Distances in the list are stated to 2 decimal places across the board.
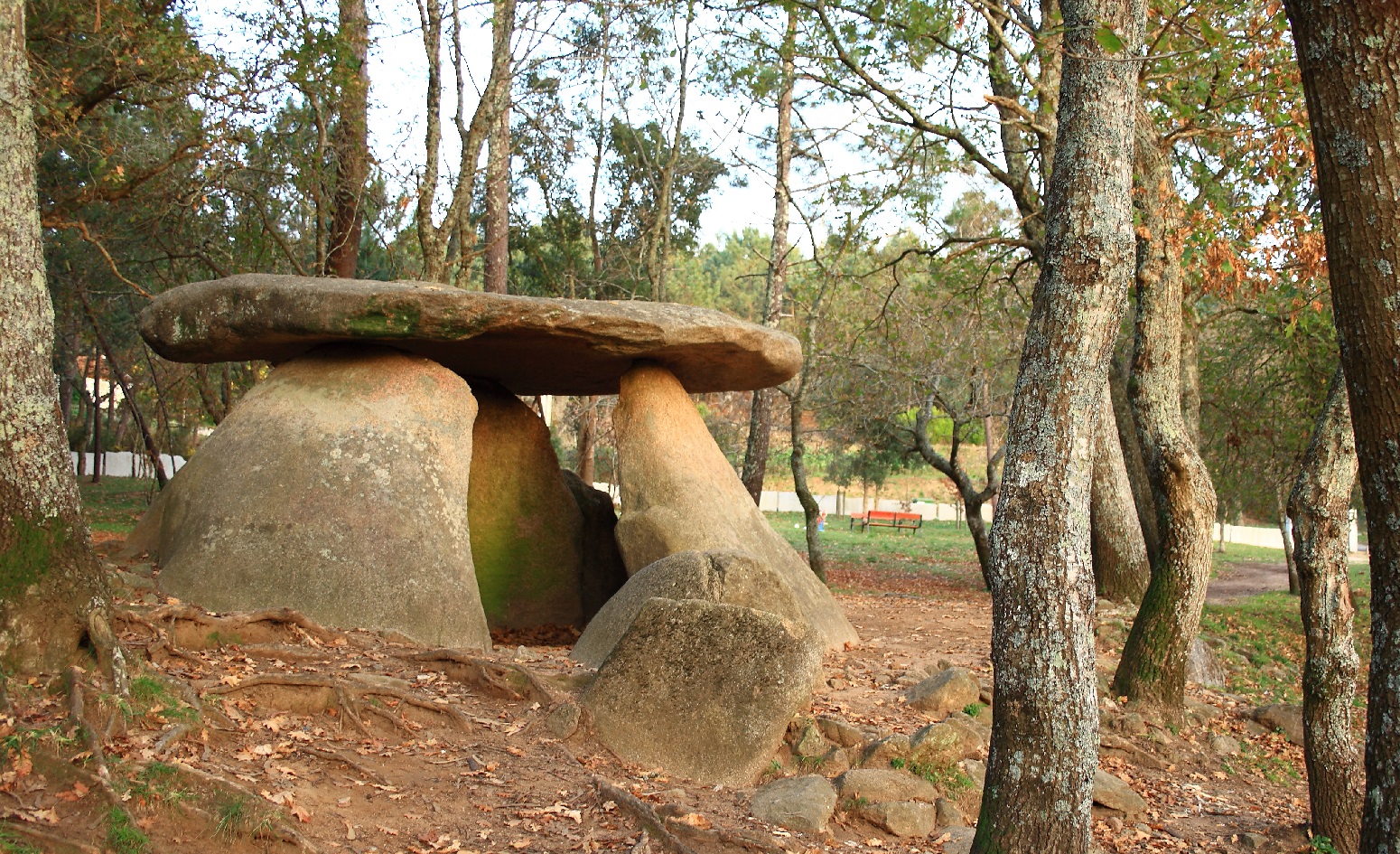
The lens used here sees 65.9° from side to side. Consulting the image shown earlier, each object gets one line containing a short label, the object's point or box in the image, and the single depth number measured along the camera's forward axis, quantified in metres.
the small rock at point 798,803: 5.32
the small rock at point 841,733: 6.34
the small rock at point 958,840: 5.41
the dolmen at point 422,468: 7.37
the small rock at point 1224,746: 7.66
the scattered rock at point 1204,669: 9.34
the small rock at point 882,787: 5.72
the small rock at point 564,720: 5.80
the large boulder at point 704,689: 5.82
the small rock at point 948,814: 5.78
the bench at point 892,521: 29.53
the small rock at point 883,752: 6.14
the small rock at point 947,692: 7.28
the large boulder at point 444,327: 8.05
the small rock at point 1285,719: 8.13
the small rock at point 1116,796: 6.30
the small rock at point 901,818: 5.55
